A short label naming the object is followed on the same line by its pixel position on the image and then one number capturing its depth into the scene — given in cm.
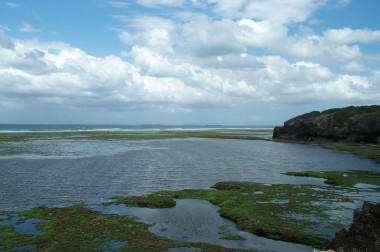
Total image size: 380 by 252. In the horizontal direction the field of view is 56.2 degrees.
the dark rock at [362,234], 2067
